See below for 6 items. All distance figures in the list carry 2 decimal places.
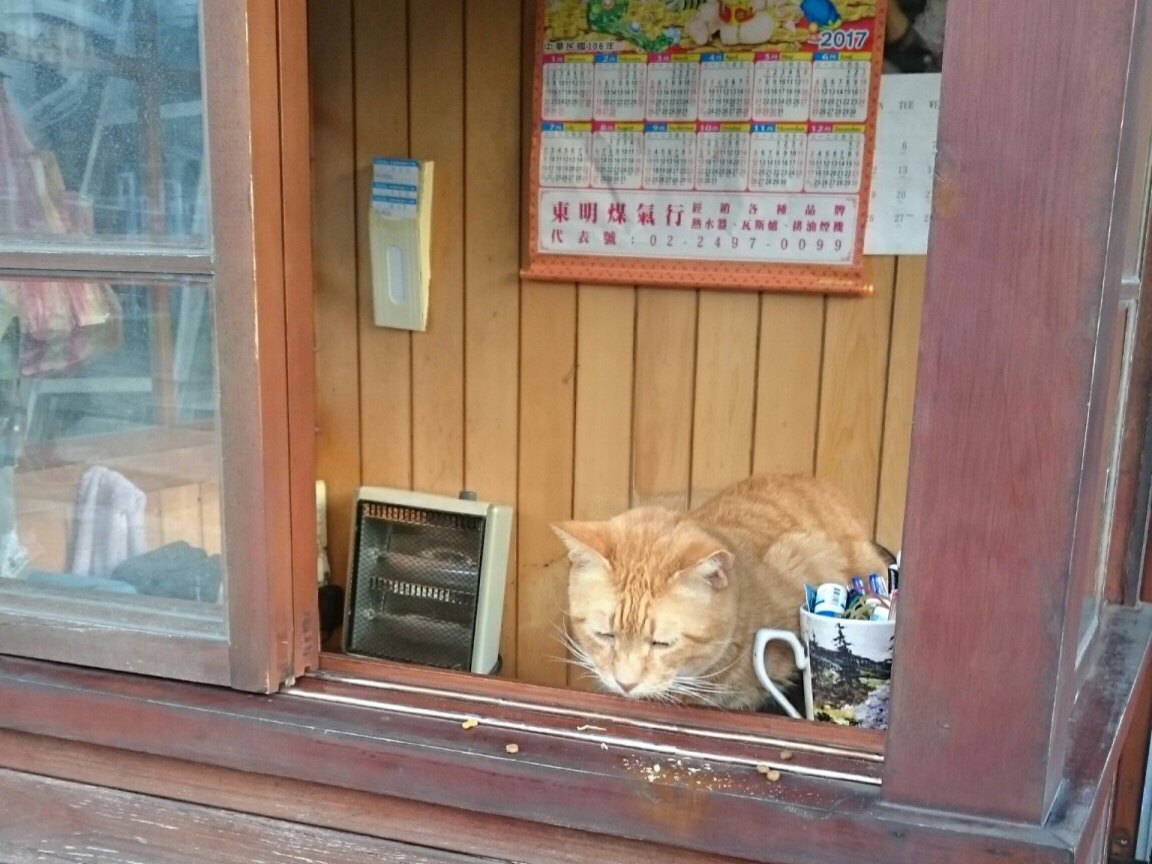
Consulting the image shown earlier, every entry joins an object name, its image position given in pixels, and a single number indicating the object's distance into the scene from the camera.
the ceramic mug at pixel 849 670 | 1.06
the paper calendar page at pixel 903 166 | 1.71
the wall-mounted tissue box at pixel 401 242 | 2.05
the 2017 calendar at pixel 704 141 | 1.76
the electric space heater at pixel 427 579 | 2.07
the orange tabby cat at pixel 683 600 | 1.29
